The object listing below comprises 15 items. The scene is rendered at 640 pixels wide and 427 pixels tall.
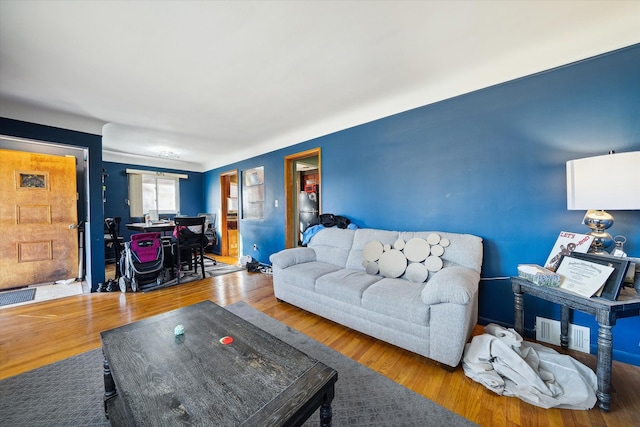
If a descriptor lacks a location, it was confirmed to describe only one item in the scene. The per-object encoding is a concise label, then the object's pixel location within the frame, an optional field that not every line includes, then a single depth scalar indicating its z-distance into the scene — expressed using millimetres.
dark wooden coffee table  833
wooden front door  3260
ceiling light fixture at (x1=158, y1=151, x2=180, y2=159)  5020
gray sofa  1604
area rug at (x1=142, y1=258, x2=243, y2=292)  3596
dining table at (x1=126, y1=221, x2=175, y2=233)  3842
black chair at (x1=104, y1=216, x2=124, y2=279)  3599
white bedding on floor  1328
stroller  3307
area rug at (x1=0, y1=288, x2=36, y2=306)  2909
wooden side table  1284
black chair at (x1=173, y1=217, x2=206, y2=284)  3727
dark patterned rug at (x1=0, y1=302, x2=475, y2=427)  1267
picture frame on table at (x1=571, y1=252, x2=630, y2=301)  1337
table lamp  1358
